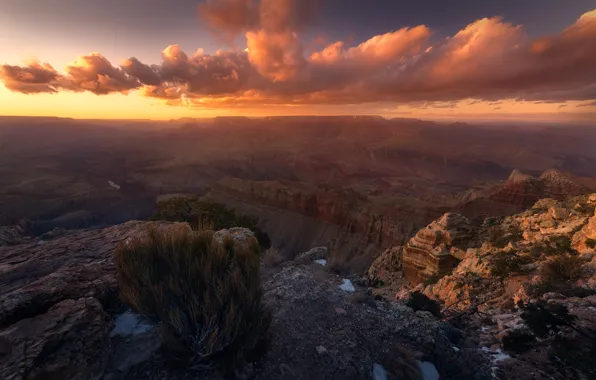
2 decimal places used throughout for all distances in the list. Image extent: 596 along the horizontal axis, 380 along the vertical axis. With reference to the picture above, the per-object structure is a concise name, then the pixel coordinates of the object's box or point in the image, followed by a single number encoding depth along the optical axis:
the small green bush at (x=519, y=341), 5.44
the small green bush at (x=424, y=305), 7.54
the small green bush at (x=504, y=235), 13.97
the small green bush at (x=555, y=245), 10.64
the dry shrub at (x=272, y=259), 9.46
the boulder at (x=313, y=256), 11.43
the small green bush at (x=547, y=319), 5.29
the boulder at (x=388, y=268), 20.86
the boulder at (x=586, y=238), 9.87
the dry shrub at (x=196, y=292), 3.92
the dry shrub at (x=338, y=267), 9.50
